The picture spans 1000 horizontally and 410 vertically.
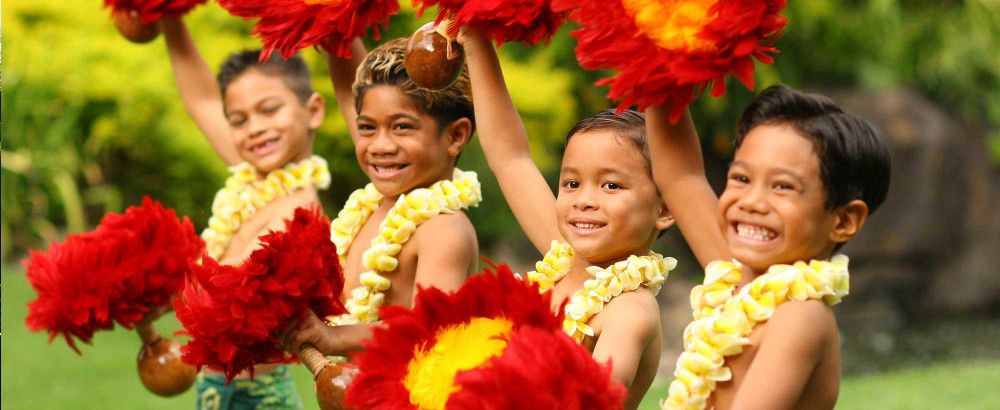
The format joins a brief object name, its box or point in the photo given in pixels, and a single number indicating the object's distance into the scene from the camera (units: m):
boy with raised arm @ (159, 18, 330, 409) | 3.14
